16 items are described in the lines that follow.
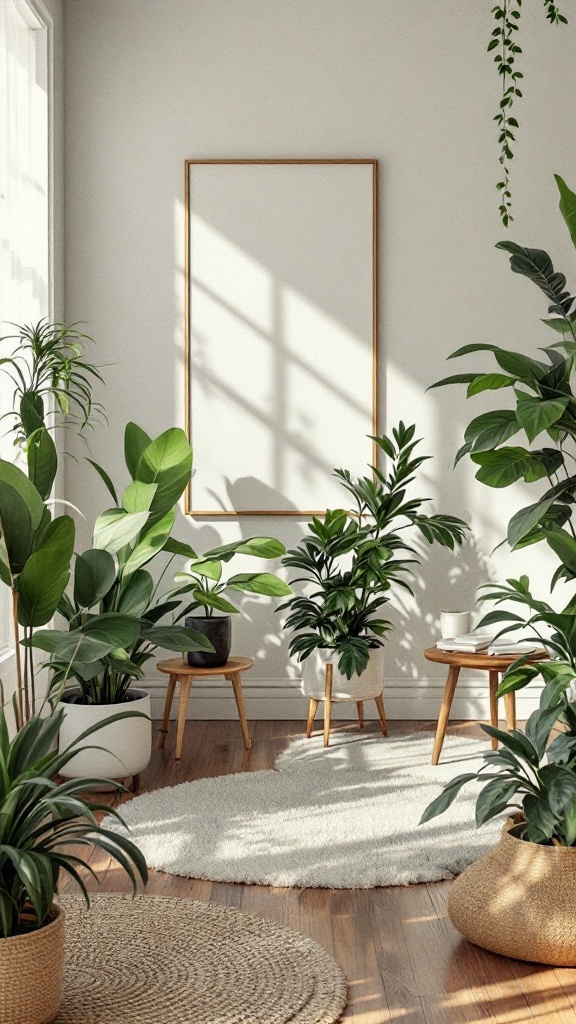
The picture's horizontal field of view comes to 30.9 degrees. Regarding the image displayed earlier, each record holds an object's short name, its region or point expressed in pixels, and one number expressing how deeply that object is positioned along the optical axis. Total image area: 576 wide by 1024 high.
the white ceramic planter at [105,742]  3.54
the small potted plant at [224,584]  4.03
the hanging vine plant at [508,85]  3.20
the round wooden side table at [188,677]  4.04
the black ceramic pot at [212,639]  4.07
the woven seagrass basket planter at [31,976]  1.94
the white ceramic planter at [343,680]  4.20
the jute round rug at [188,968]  2.11
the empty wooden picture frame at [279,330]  4.65
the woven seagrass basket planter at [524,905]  2.30
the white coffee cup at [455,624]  4.27
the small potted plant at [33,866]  1.95
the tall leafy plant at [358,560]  4.16
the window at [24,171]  3.89
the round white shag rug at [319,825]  2.89
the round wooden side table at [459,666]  3.91
